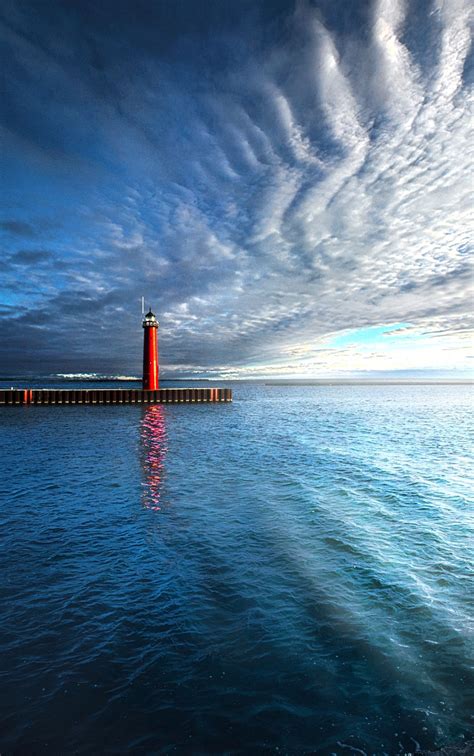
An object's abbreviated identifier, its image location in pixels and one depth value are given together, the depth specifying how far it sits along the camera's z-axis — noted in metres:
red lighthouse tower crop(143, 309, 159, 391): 53.22
